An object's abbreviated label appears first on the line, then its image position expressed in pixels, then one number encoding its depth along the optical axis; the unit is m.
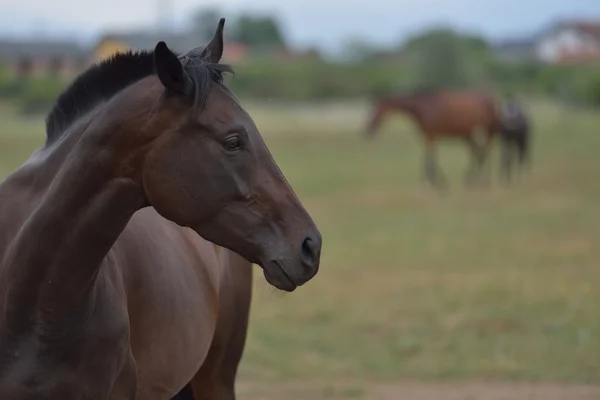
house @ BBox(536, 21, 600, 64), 108.69
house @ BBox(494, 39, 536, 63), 120.36
